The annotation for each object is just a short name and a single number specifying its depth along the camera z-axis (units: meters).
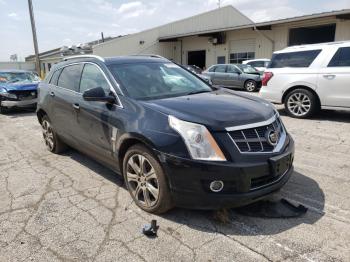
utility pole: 20.73
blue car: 10.78
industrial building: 18.81
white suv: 7.35
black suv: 2.85
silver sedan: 15.27
